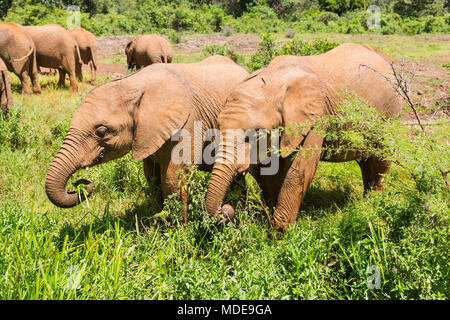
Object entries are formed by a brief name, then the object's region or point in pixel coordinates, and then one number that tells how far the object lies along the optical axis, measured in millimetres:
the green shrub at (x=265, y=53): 9531
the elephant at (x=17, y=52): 9047
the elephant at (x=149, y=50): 12016
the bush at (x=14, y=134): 6305
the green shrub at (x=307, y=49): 8539
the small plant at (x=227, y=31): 25597
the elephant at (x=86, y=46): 13188
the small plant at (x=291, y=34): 22397
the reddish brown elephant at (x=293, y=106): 3475
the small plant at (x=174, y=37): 22719
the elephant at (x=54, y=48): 10383
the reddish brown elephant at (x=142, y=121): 3521
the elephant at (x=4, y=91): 6793
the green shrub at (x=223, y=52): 13295
